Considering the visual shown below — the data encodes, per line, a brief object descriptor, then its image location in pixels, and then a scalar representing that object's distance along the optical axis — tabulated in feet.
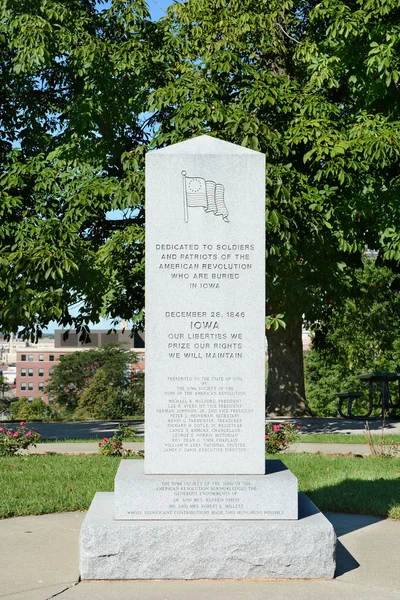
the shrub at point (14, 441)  45.21
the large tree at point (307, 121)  51.42
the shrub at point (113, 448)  44.48
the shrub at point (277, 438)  43.45
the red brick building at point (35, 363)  527.81
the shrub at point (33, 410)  196.58
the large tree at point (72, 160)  53.21
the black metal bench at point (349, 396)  69.97
